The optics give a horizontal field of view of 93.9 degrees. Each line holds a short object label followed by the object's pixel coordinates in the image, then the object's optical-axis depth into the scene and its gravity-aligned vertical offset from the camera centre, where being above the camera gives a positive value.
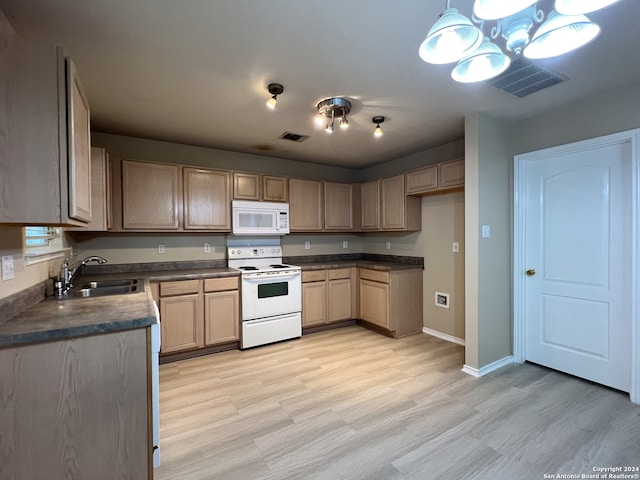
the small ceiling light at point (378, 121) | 2.80 +1.13
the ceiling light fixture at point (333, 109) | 2.41 +1.07
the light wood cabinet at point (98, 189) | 2.66 +0.47
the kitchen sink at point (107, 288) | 2.28 -0.38
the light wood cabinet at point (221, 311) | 3.23 -0.78
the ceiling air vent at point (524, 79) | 1.97 +1.12
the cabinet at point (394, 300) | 3.73 -0.80
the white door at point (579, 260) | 2.35 -0.21
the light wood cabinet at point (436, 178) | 3.19 +0.68
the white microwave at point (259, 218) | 3.63 +0.27
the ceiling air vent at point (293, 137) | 3.26 +1.15
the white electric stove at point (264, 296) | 3.40 -0.67
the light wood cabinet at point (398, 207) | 3.88 +0.41
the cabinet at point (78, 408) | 1.20 -0.72
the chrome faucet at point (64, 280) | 2.10 -0.28
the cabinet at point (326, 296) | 3.87 -0.77
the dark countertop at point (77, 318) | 1.23 -0.36
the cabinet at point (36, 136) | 1.19 +0.44
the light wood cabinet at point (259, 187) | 3.66 +0.67
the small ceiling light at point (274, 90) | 2.18 +1.11
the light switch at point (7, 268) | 1.42 -0.13
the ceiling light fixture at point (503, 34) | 1.05 +0.83
